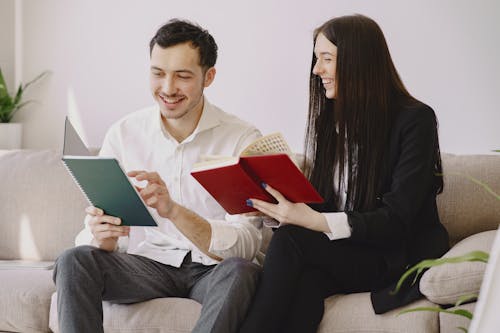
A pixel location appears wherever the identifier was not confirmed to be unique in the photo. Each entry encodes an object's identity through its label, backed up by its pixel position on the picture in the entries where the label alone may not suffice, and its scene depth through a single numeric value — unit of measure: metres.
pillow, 2.03
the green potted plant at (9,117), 3.43
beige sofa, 2.05
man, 2.07
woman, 2.07
